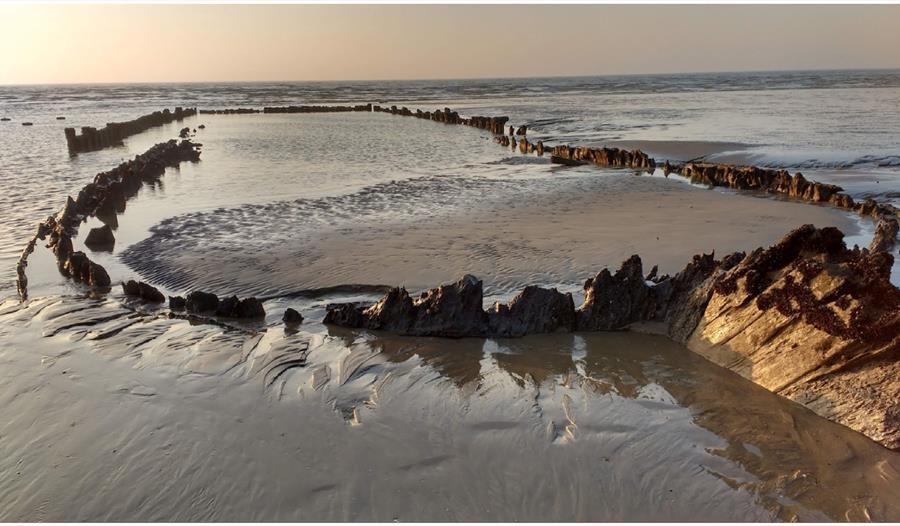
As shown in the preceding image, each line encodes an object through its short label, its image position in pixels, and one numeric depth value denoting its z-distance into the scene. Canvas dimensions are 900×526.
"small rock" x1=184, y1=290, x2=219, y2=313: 9.02
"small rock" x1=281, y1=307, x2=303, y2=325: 8.75
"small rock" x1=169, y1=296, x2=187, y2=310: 9.23
